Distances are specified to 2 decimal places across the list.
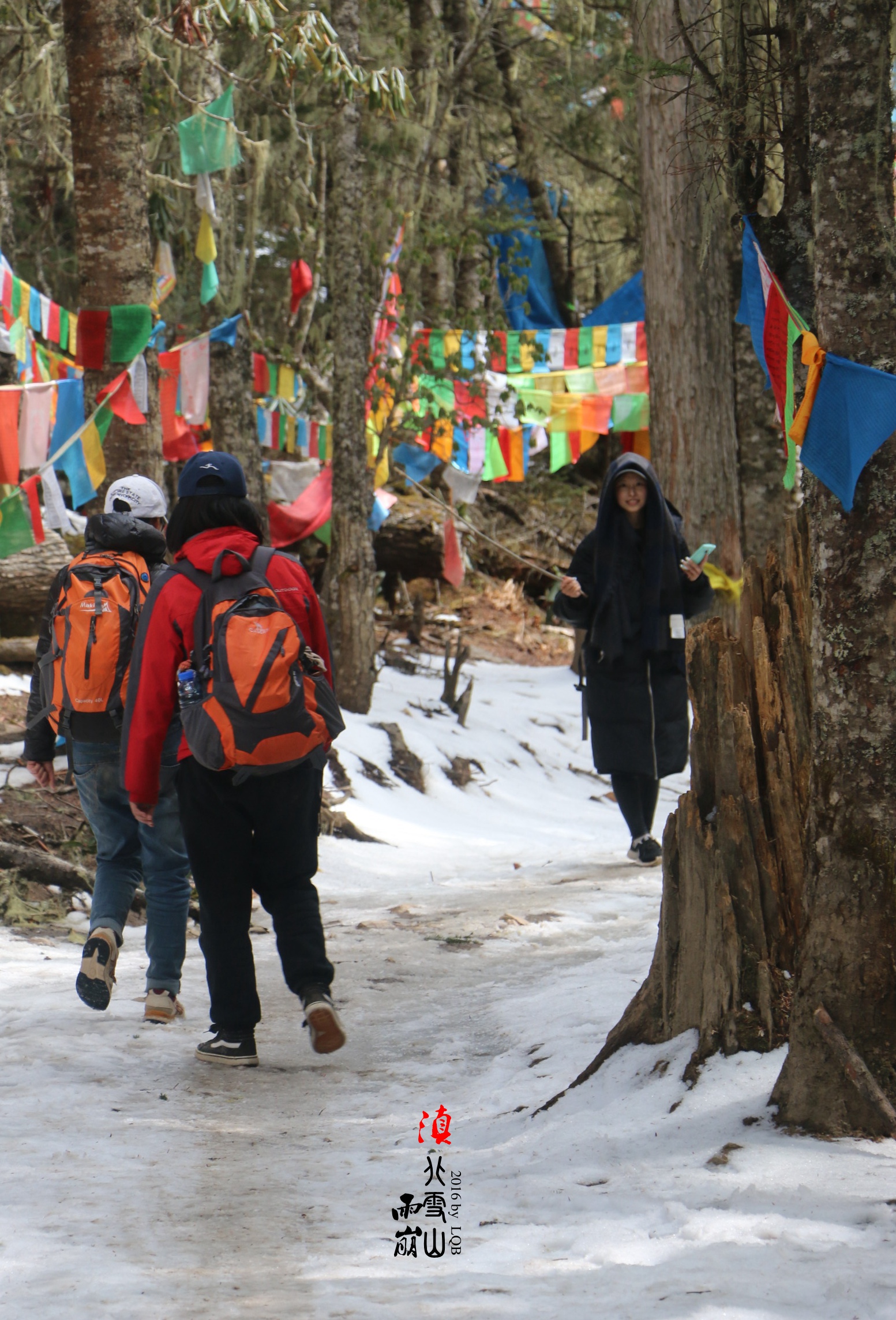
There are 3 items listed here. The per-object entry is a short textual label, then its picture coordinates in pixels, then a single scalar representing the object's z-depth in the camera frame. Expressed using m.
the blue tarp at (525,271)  40.56
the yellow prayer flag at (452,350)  23.41
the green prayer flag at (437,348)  27.56
